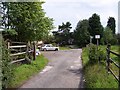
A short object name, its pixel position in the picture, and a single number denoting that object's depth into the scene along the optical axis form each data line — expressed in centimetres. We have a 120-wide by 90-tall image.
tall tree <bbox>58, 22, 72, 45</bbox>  3972
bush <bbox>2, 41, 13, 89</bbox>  456
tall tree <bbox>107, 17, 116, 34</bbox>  4412
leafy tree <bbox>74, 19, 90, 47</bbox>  3367
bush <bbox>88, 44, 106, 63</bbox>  783
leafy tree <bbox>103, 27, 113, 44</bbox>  3411
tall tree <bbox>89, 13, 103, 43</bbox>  3545
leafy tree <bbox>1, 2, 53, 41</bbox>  926
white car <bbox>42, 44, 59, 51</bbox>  2407
